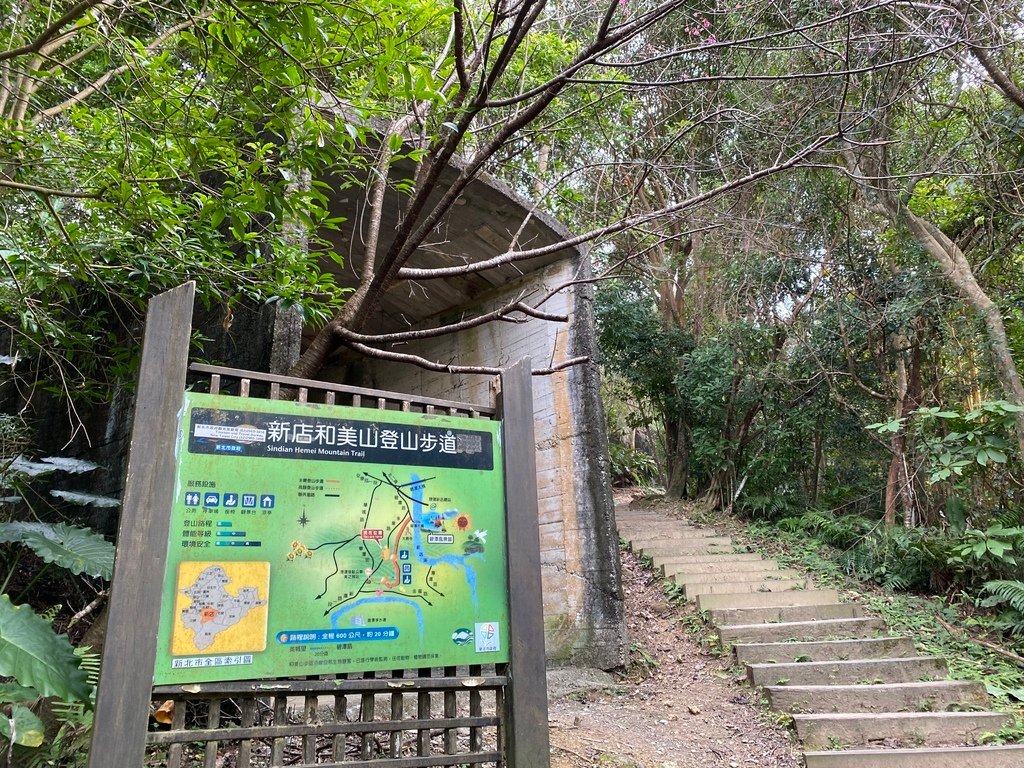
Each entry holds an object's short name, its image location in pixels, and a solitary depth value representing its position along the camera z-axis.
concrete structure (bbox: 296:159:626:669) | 5.45
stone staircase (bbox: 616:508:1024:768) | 3.91
